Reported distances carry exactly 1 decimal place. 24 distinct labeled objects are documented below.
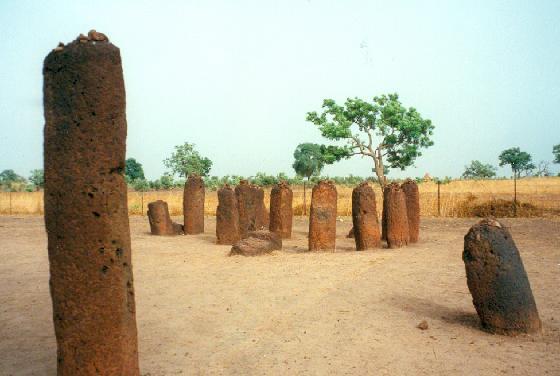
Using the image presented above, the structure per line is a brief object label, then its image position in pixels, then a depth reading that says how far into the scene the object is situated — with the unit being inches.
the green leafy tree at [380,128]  1026.1
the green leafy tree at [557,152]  2682.1
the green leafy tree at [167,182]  2354.8
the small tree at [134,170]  2888.8
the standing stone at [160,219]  729.6
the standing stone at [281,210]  650.8
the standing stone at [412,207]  594.5
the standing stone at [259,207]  666.8
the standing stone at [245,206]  646.5
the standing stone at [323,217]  527.5
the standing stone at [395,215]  545.5
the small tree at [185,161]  2383.1
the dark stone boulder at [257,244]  510.6
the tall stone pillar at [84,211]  164.2
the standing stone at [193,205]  723.4
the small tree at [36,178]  2598.9
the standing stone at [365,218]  528.7
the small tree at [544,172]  2741.9
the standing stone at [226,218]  612.1
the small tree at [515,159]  2593.5
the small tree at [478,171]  2918.3
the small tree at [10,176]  3570.4
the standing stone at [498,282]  248.7
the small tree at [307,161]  2518.5
